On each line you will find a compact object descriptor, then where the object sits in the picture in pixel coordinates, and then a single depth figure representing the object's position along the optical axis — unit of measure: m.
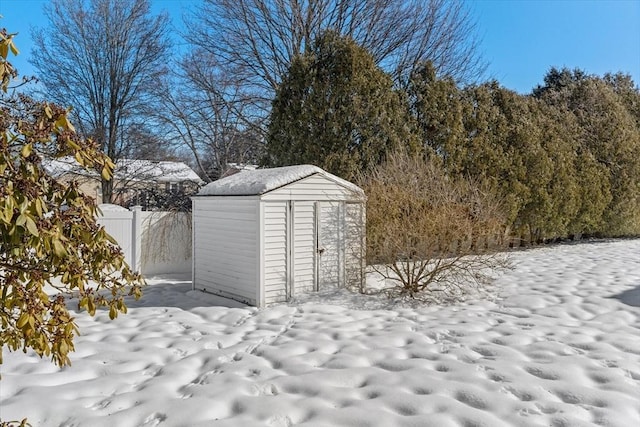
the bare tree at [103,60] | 16.30
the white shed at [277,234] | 6.96
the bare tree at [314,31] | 15.45
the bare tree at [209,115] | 16.80
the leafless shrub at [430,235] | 7.20
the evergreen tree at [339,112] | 10.12
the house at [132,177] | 15.33
